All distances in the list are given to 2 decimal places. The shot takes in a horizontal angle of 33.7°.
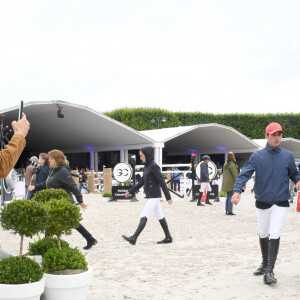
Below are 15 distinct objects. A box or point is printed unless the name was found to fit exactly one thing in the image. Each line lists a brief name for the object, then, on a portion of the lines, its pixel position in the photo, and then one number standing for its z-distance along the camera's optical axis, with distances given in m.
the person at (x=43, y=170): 8.69
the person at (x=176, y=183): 23.23
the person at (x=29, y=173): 12.51
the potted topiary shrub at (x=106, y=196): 17.95
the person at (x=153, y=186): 8.00
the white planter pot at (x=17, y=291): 3.73
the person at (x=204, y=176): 15.88
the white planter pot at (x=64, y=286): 4.10
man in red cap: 5.35
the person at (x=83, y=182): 22.52
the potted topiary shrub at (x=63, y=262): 4.11
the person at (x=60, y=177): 6.89
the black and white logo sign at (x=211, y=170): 17.28
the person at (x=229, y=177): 12.34
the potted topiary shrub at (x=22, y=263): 3.74
